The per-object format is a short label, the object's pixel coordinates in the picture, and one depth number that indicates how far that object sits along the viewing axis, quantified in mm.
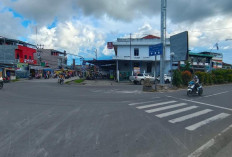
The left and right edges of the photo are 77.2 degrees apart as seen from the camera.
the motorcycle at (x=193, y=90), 11375
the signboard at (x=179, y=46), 16081
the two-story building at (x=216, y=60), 52406
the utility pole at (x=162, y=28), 16453
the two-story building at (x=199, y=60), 44625
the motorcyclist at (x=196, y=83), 11448
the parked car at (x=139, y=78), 23234
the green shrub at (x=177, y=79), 17169
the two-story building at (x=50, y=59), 46156
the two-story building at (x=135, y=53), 29938
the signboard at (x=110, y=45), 29938
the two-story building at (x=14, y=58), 32234
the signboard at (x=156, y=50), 14612
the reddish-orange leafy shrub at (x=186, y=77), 18781
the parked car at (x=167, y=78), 26320
